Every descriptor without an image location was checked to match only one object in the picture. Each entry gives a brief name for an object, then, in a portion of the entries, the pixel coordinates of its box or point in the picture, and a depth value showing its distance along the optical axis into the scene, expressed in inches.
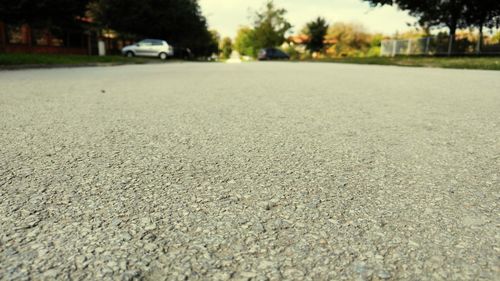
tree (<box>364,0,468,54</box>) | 1042.7
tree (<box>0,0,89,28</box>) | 584.4
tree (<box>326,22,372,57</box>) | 2197.0
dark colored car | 1557.6
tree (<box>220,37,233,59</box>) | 4503.0
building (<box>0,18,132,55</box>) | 965.2
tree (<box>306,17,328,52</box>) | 1999.3
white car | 1152.2
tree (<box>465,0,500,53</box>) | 1017.5
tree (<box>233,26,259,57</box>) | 2465.3
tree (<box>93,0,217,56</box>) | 1240.6
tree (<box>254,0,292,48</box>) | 2393.0
